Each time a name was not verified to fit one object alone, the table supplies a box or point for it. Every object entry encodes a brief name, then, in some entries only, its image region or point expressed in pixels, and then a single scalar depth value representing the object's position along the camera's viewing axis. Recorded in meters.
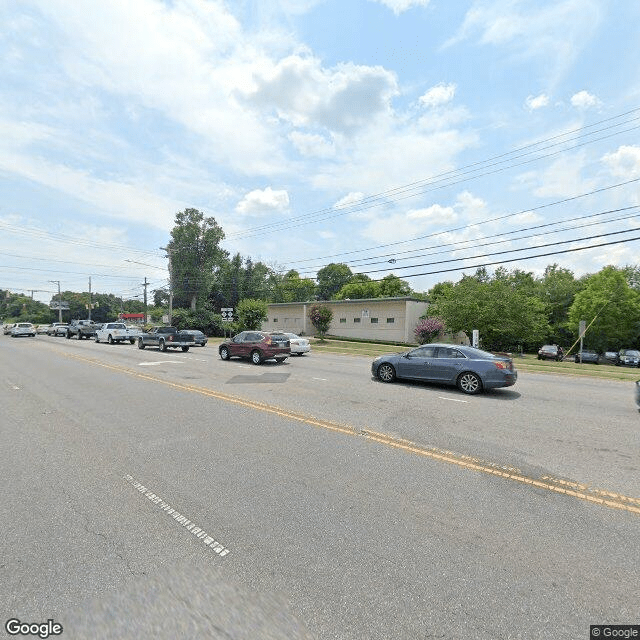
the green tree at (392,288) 77.19
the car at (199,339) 30.52
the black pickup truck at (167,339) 25.84
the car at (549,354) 34.90
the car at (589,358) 38.90
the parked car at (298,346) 23.56
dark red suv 18.69
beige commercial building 39.91
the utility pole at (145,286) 61.87
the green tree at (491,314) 36.34
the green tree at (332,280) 89.86
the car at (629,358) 37.25
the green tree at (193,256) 52.41
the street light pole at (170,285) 39.76
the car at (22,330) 42.22
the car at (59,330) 46.16
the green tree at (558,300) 58.05
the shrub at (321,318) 40.24
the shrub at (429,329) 37.66
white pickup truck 32.78
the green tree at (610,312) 44.94
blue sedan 10.85
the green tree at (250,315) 41.22
